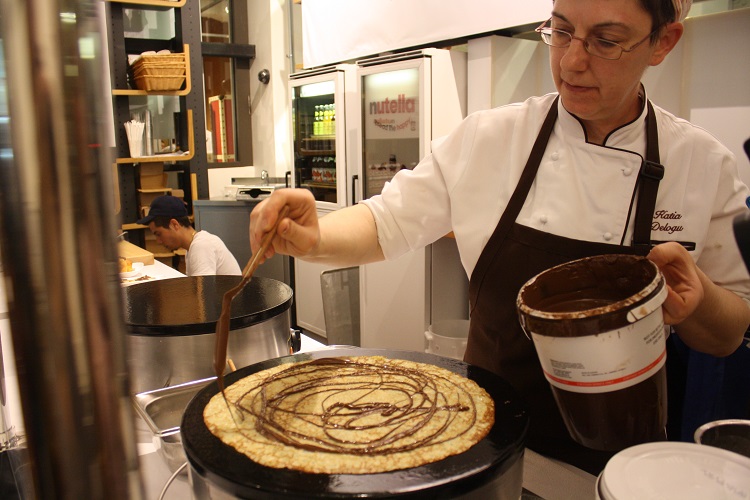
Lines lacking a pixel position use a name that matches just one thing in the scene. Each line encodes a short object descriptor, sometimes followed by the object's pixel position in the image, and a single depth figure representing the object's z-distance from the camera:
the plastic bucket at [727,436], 0.91
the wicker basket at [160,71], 5.24
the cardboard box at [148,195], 5.61
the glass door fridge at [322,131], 5.21
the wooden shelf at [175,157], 5.43
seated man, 3.69
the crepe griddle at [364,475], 0.82
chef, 1.37
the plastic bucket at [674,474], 0.72
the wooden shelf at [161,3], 5.31
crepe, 0.94
